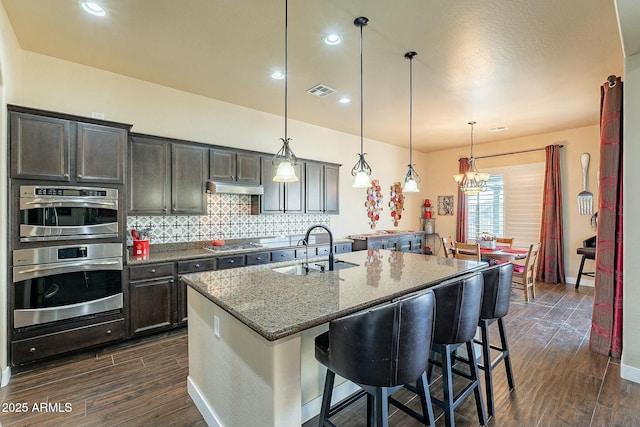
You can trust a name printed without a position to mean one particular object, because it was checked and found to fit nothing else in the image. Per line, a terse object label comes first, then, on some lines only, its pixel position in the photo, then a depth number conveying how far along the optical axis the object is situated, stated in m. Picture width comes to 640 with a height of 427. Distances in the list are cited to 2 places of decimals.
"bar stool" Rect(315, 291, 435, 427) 1.34
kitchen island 1.42
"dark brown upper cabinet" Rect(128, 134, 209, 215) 3.38
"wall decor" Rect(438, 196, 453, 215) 7.42
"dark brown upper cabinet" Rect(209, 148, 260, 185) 3.95
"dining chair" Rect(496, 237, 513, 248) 5.59
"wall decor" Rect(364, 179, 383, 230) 6.49
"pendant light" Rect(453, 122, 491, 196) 5.19
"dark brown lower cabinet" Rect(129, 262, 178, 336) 3.08
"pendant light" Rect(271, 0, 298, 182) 2.40
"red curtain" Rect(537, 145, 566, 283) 5.70
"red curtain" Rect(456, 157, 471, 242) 6.99
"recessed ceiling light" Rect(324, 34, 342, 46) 2.68
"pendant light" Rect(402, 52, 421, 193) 2.99
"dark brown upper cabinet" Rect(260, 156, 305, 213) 4.45
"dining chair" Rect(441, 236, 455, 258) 4.93
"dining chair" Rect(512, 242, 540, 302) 4.50
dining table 4.52
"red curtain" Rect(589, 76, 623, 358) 2.79
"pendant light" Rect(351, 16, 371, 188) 2.96
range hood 3.84
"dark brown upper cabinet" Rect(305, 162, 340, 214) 5.00
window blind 6.12
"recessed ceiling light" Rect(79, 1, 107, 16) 2.29
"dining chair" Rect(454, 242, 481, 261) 4.47
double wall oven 2.53
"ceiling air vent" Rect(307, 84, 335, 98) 3.77
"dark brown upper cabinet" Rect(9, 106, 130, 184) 2.52
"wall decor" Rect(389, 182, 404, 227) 7.05
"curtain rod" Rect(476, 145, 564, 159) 6.07
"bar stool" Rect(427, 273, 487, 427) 1.77
